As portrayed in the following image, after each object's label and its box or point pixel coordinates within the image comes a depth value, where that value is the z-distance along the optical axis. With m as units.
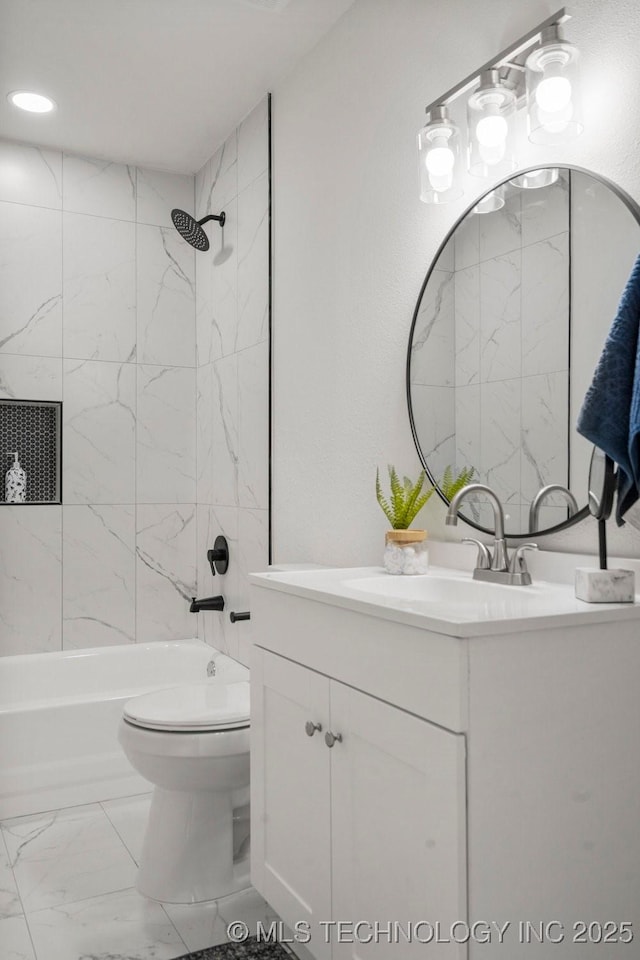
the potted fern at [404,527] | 1.80
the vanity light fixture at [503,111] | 1.48
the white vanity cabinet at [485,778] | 1.12
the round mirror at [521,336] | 1.49
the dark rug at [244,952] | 1.74
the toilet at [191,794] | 1.99
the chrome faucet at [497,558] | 1.55
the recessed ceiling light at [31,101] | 2.77
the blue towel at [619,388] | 1.23
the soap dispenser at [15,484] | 3.11
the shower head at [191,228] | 2.97
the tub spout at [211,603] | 3.08
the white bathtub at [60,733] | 2.58
